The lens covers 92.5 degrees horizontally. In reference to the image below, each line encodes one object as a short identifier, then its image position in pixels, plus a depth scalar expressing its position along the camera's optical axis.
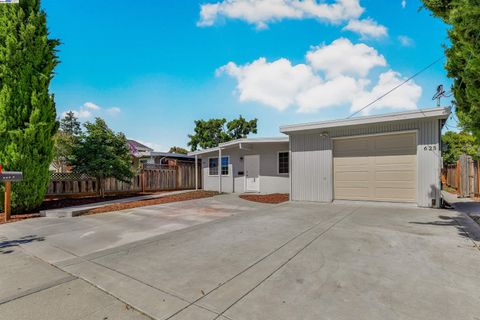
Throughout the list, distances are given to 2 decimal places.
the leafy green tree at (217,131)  28.95
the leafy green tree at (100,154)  10.37
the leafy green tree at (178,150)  36.38
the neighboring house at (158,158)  17.12
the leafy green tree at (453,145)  17.97
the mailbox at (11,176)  5.38
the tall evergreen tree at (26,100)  6.93
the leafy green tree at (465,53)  3.42
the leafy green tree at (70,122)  52.56
